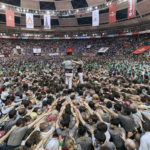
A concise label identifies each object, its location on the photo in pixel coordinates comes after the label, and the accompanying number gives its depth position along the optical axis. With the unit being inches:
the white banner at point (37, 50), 1374.6
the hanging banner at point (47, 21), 887.1
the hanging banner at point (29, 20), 797.2
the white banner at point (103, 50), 1302.4
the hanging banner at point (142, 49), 911.2
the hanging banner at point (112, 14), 788.3
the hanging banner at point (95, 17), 833.7
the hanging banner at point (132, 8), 691.8
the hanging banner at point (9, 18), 767.6
